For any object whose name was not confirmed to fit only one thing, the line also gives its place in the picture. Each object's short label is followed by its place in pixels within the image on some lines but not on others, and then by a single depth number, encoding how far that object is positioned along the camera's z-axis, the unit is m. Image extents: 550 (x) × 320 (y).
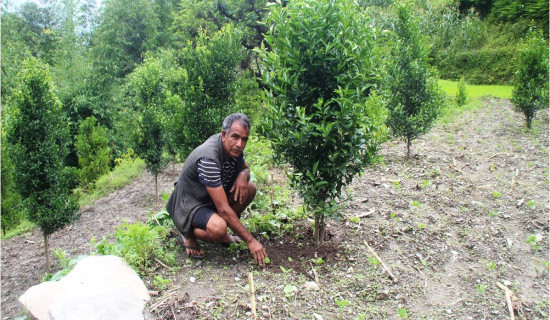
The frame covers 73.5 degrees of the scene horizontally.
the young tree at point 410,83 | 8.39
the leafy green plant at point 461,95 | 18.24
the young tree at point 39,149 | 6.31
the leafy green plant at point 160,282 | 3.79
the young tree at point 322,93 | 3.67
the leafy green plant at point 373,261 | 4.18
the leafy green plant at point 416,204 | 5.68
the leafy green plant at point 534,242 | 4.62
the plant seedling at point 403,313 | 3.42
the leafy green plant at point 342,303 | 3.52
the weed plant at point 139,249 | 4.03
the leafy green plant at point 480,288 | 3.77
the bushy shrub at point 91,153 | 13.55
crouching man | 3.91
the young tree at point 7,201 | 9.76
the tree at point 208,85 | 7.98
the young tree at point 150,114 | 8.98
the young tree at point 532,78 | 11.04
